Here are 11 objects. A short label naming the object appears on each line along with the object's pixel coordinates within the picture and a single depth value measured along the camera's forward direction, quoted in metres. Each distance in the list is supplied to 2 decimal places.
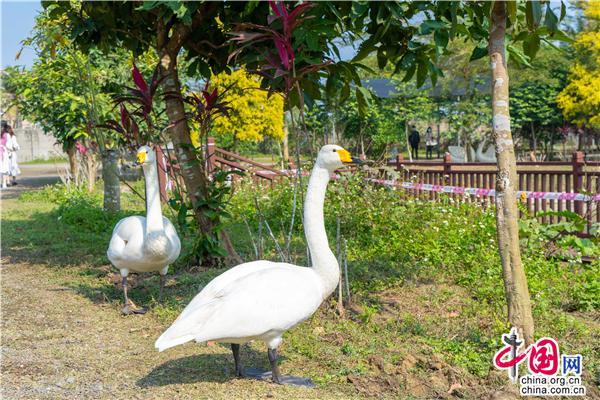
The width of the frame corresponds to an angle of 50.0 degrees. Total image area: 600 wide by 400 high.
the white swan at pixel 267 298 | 3.80
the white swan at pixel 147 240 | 5.77
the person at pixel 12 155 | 18.57
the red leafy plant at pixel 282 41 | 4.71
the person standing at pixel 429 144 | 30.67
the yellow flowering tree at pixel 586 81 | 23.95
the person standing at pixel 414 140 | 28.86
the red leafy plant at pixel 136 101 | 6.02
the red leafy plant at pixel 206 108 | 6.50
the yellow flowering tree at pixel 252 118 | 16.62
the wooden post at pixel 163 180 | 13.18
